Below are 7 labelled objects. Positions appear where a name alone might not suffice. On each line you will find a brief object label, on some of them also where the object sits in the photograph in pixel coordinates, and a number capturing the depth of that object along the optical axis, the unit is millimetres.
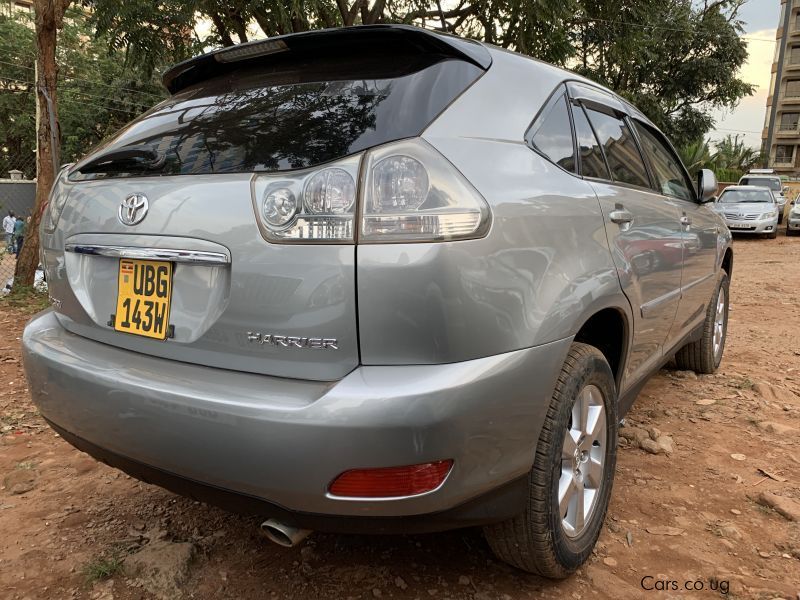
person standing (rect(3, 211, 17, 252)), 11523
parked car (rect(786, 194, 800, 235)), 16562
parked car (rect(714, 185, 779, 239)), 15570
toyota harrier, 1366
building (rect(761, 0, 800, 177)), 47031
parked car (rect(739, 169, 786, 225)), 19444
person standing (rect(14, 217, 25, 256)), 11398
